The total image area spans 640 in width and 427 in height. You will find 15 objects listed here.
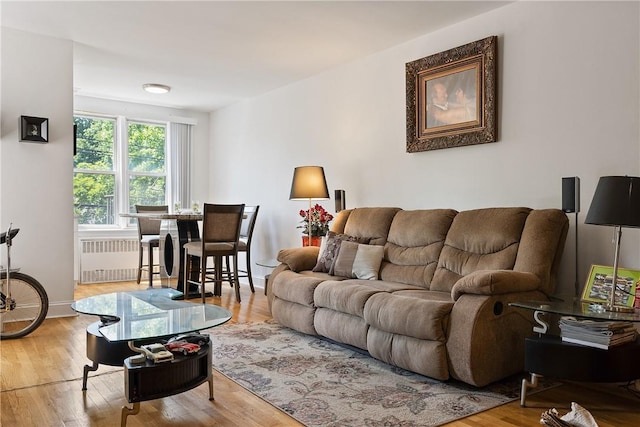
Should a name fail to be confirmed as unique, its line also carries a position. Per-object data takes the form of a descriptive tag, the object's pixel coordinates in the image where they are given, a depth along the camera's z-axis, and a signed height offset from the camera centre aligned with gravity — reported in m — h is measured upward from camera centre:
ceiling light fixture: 6.12 +1.49
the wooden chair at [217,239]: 5.15 -0.34
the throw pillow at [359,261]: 3.92 -0.43
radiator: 6.61 -0.72
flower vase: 5.01 -0.33
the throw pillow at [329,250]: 4.13 -0.36
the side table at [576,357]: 2.42 -0.75
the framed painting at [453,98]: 3.70 +0.88
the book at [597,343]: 2.44 -0.68
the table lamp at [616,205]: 2.38 +0.01
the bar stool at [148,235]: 6.34 -0.38
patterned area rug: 2.44 -1.02
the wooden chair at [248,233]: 5.75 -0.31
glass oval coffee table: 2.23 -0.66
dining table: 5.66 -0.50
